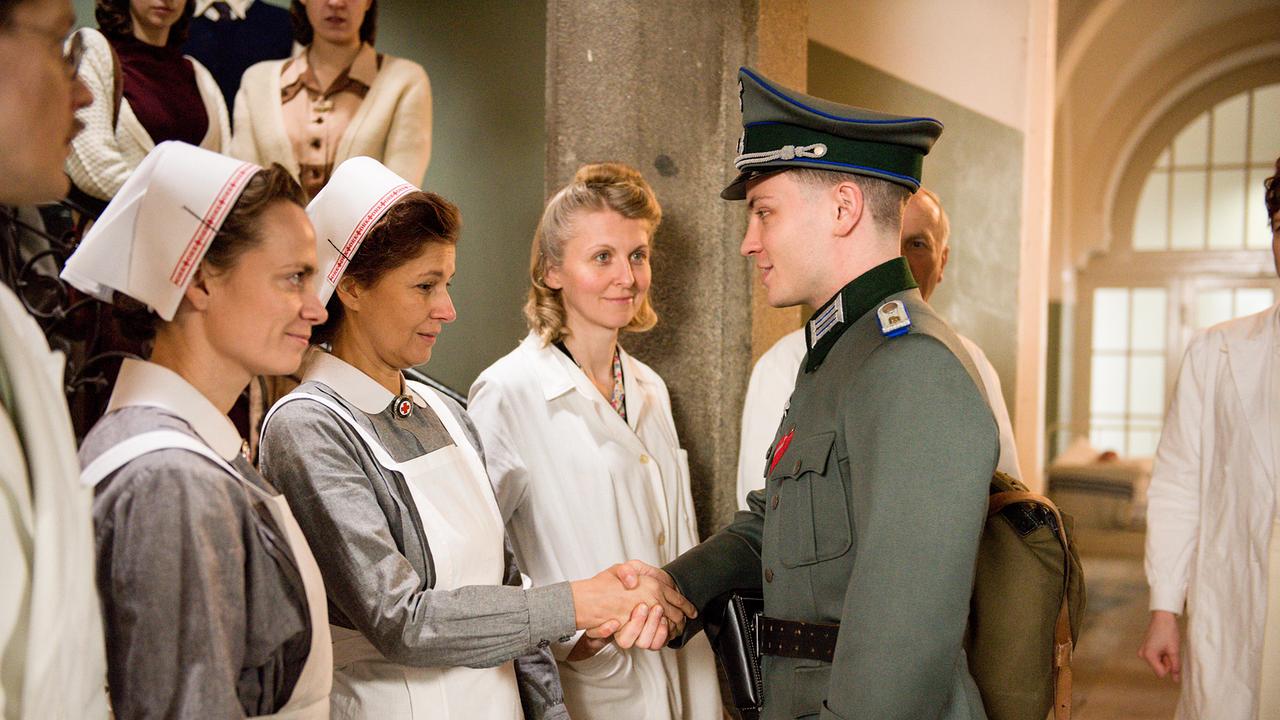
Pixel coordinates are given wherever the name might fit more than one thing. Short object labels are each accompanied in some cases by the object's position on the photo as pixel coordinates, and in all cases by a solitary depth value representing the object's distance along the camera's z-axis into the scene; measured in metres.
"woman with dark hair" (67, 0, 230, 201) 2.83
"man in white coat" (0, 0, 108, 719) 1.13
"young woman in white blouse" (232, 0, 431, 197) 3.20
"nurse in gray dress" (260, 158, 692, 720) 1.83
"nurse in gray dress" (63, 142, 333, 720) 1.33
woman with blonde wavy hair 2.57
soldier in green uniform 1.57
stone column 3.35
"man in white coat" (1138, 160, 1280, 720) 2.59
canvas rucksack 1.76
